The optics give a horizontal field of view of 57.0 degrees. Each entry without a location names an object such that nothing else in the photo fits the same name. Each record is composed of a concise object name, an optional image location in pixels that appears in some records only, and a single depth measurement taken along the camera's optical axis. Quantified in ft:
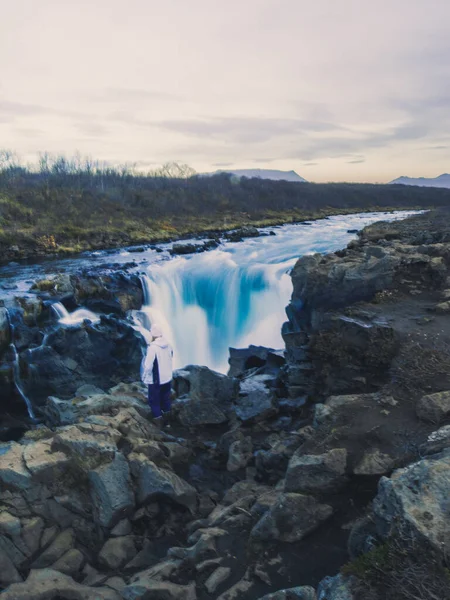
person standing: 31.76
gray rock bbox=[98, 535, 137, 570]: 20.82
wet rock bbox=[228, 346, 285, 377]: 49.32
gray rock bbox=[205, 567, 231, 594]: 17.19
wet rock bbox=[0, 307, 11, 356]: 49.26
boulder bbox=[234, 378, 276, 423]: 34.53
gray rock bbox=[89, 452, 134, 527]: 22.80
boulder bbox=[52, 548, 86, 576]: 20.25
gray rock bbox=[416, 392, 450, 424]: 22.21
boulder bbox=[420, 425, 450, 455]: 18.03
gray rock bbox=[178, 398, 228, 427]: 35.24
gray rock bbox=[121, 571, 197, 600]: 17.11
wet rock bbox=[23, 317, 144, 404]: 47.93
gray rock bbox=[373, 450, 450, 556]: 13.01
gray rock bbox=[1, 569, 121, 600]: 18.16
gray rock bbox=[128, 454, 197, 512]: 24.00
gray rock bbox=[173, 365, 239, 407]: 39.68
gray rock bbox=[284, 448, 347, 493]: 19.77
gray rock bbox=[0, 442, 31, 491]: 23.51
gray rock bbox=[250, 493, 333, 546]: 18.16
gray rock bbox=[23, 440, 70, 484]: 23.98
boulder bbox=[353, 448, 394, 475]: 19.63
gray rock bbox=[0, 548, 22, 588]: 19.85
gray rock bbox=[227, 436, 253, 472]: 29.25
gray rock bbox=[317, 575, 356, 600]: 12.95
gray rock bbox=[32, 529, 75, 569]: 20.82
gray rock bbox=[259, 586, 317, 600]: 14.32
